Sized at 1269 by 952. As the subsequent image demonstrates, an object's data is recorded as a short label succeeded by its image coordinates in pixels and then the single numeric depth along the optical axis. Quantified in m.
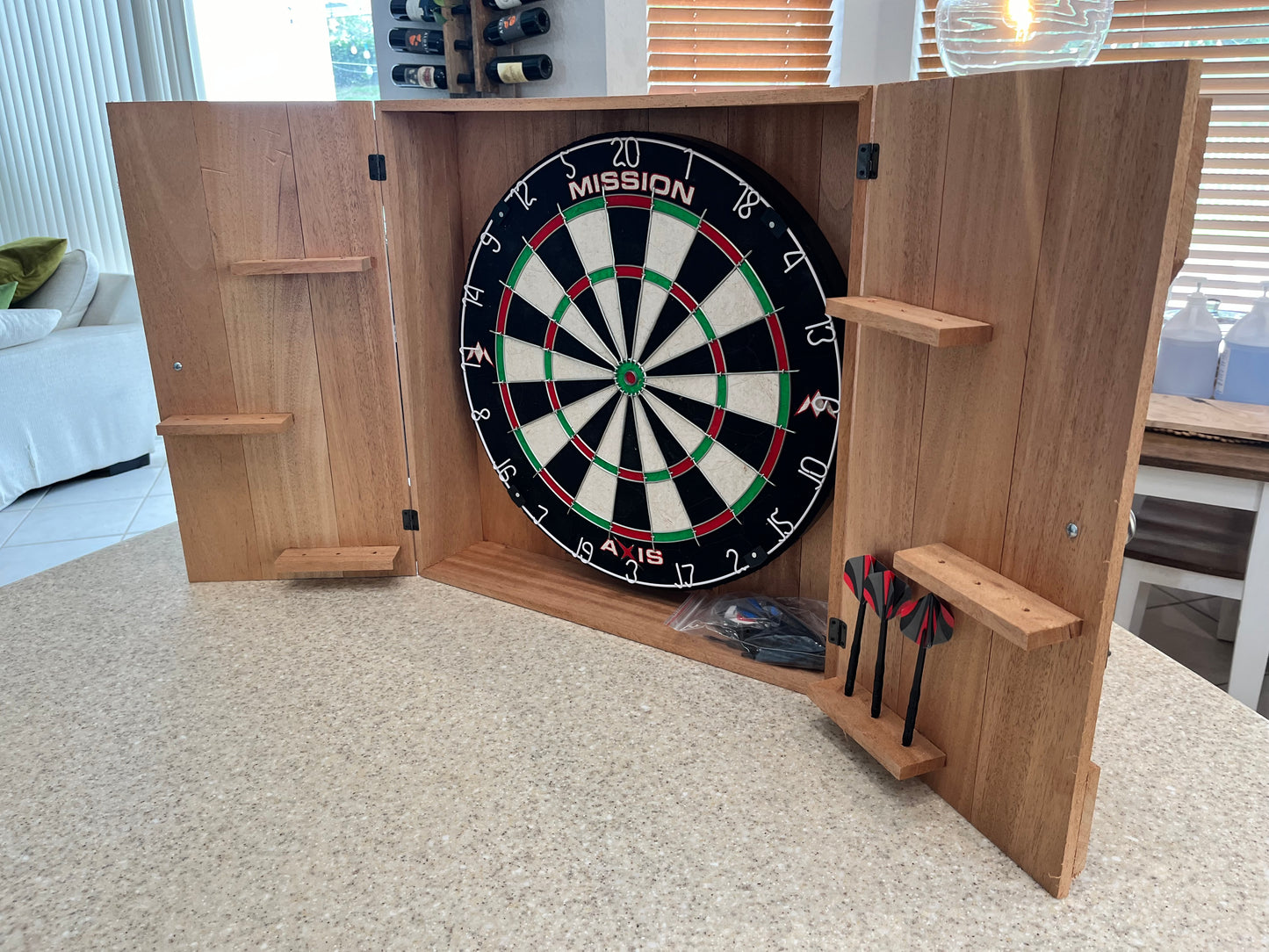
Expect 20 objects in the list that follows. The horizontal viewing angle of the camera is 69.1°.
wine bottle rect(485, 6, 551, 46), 2.85
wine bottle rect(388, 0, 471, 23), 3.12
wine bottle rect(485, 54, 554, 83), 2.95
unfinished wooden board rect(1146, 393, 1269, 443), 2.13
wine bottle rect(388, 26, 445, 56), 3.16
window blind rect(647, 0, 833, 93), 3.04
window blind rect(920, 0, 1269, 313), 2.54
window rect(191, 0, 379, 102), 5.06
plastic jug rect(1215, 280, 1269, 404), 2.33
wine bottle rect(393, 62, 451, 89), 3.17
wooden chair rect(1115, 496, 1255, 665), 2.15
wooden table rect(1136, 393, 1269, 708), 2.03
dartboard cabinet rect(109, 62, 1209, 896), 1.01
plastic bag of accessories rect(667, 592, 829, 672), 1.58
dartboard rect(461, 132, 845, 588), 1.53
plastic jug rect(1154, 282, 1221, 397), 2.41
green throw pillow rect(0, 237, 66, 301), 4.50
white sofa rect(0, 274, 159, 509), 3.90
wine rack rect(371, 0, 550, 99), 3.10
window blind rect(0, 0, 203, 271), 5.39
